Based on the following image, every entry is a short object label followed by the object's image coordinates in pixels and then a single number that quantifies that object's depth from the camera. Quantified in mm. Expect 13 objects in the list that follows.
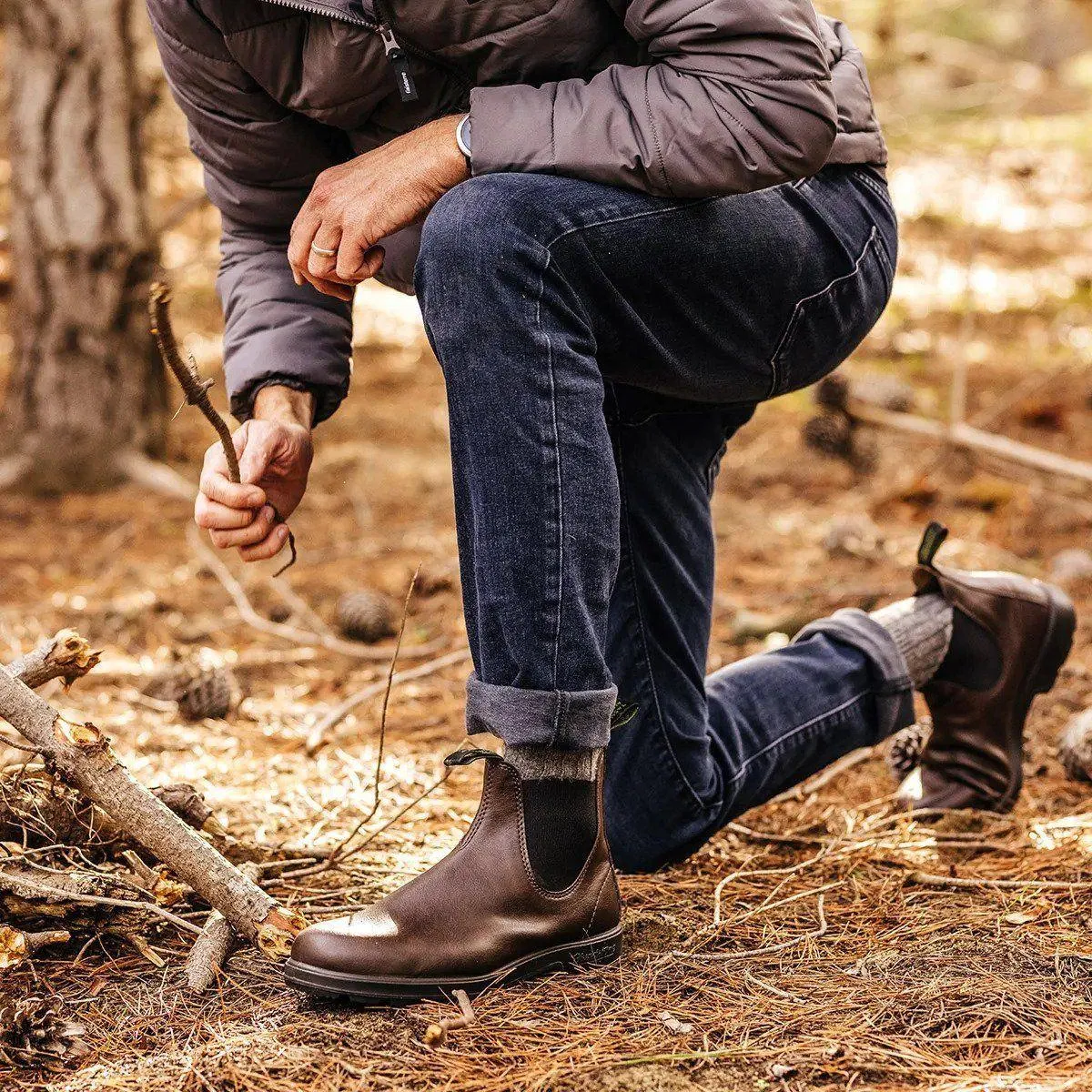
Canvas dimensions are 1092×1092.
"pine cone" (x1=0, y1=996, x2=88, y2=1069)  2742
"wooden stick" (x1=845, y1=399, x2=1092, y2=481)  7355
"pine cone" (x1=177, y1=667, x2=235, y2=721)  5266
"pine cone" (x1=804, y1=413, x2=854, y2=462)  8625
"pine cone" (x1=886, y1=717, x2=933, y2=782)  4758
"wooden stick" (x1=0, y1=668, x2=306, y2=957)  3006
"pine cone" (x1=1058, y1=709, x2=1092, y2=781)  4512
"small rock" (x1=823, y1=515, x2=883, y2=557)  7020
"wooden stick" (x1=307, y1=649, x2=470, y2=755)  4998
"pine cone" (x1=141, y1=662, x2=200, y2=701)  5305
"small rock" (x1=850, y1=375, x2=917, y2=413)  8742
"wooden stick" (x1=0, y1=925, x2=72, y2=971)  2975
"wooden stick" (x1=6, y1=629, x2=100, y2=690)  3256
